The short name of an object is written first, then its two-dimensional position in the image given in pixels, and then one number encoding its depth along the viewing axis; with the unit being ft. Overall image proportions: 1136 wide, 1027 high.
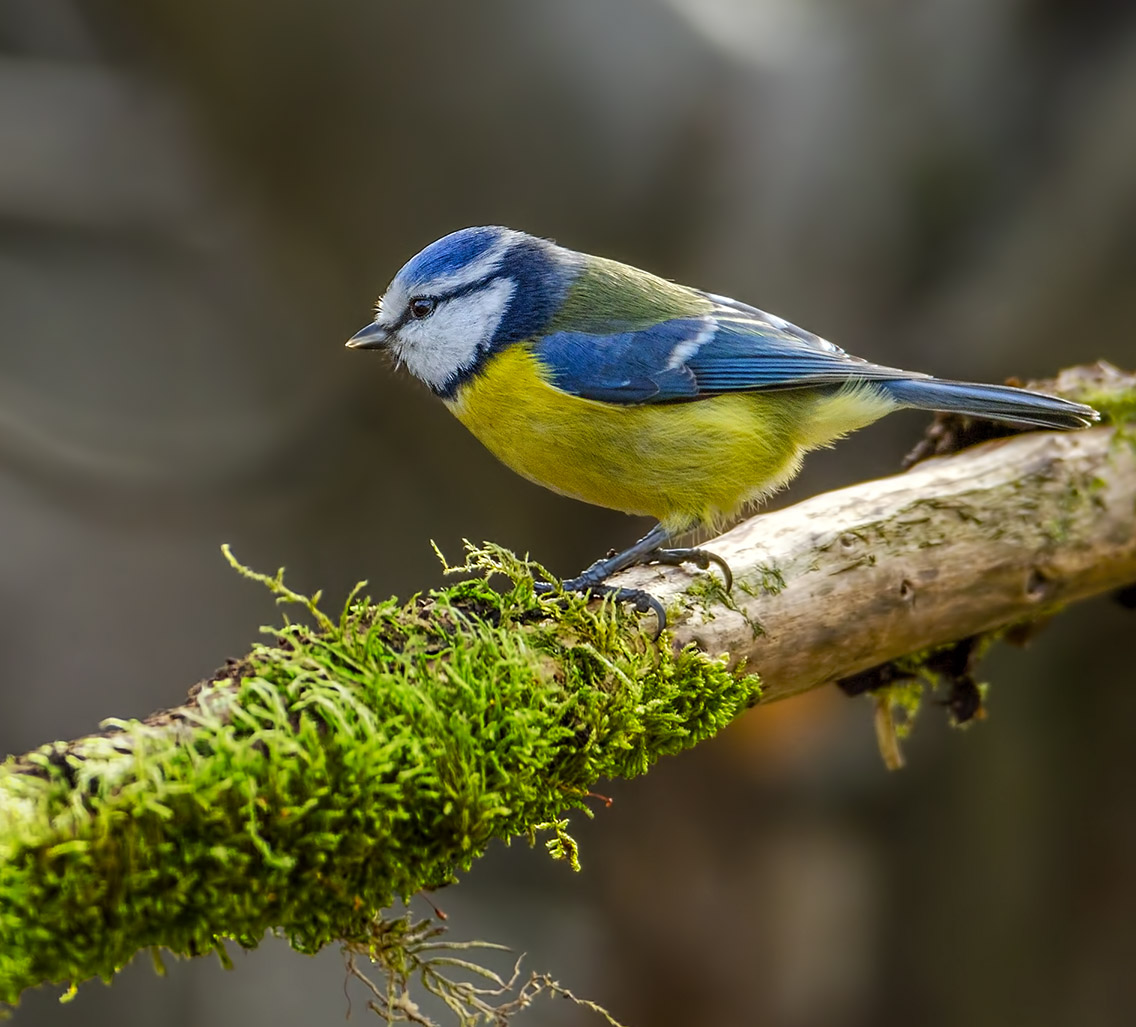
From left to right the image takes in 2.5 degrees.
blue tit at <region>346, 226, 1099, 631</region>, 12.35
